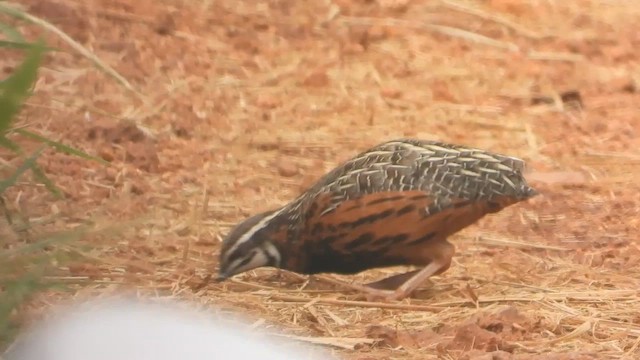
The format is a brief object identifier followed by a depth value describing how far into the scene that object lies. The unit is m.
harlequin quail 8.74
